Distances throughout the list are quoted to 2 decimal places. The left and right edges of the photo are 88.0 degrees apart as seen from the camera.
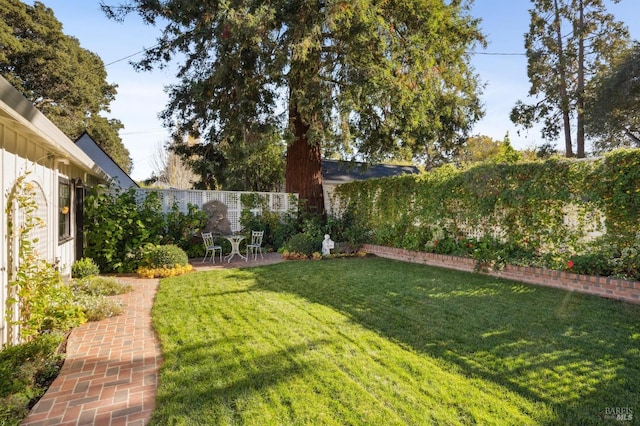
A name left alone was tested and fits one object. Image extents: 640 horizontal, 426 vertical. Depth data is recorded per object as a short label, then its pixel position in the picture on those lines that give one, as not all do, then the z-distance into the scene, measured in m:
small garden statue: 9.67
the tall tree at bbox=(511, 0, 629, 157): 16.48
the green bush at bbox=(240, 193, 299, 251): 11.31
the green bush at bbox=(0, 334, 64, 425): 2.38
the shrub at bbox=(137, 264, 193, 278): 7.25
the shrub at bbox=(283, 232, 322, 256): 9.66
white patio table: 9.57
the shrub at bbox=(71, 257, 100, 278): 6.47
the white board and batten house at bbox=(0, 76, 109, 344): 2.85
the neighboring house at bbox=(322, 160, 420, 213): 17.84
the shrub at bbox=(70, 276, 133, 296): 5.32
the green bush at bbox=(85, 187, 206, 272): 7.51
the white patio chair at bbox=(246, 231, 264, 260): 10.08
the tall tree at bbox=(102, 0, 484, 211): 8.75
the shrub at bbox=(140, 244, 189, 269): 7.53
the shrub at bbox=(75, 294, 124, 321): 4.50
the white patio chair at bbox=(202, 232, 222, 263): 9.29
